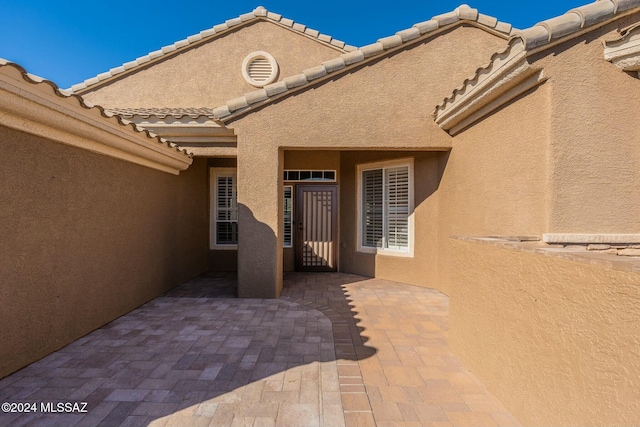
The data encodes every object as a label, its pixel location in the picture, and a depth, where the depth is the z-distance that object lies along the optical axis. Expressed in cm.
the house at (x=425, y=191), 283
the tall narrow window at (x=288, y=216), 1067
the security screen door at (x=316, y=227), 1055
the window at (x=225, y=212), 1066
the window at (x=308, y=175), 1058
